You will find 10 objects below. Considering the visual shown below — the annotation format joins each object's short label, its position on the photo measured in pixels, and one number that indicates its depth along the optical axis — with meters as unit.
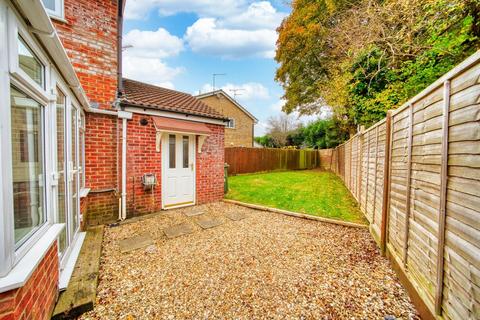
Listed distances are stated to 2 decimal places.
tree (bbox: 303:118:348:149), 18.29
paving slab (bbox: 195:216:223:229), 4.80
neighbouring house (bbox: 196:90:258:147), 20.22
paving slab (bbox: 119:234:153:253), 3.68
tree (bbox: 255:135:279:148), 31.36
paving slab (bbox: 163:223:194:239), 4.26
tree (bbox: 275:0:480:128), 4.67
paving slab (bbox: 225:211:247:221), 5.35
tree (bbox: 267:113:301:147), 30.66
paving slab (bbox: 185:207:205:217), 5.63
